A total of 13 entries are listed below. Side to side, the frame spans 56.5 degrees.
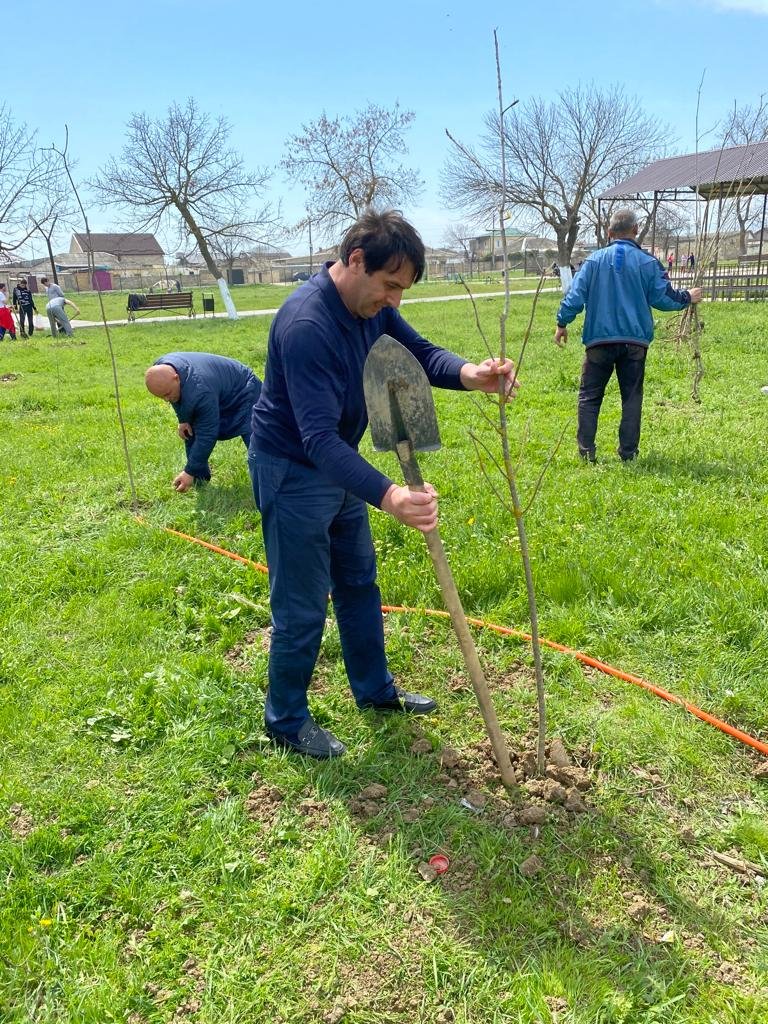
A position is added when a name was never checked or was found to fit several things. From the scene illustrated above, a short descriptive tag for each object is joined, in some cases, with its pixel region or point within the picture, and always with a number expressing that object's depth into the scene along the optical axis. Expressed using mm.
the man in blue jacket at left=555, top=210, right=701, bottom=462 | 5508
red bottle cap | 2301
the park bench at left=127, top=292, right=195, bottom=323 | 23219
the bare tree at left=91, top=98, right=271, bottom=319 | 29625
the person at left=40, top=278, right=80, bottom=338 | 18016
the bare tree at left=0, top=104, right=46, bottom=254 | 23620
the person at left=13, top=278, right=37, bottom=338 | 19547
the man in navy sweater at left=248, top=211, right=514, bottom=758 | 2172
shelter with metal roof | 21391
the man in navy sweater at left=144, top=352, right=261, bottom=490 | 5133
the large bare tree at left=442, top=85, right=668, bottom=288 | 33344
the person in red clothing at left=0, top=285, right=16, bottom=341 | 19047
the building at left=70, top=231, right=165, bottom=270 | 71375
